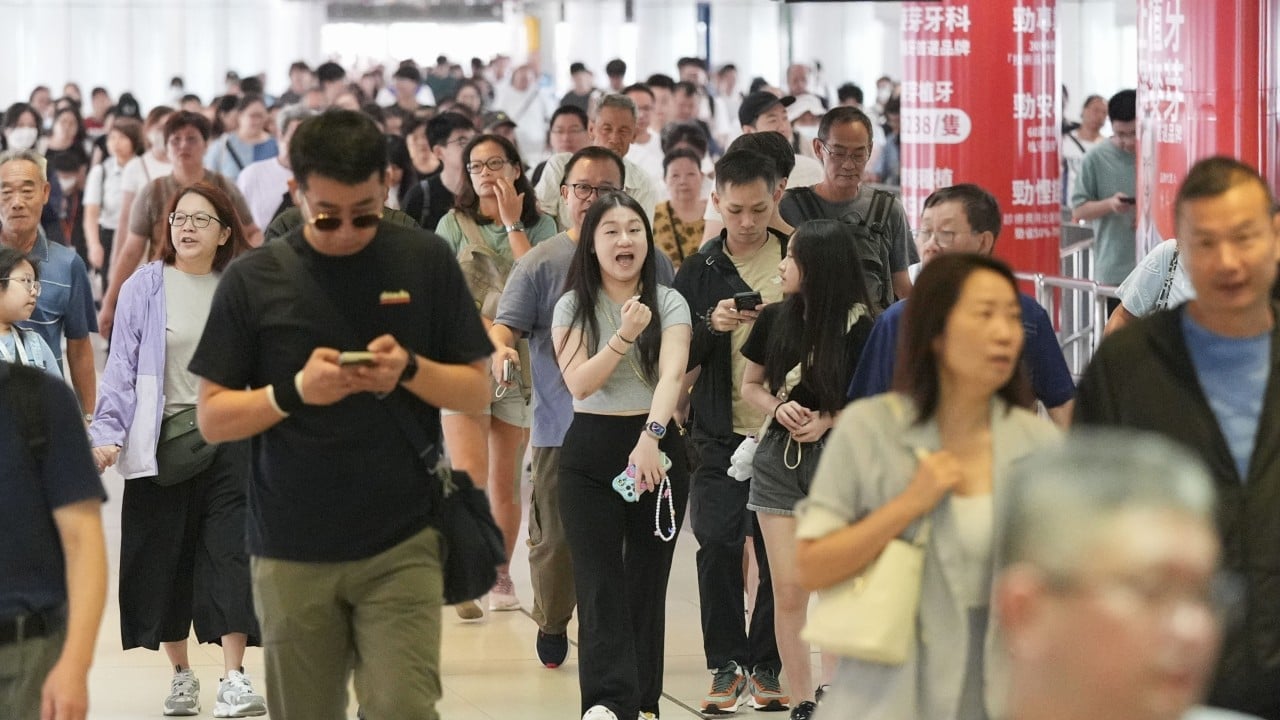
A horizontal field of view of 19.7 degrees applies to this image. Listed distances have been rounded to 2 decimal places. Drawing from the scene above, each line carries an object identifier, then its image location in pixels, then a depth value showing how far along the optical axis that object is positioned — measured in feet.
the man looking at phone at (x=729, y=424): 40.27
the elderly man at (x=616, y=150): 55.15
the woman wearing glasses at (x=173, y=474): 39.78
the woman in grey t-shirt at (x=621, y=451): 36.86
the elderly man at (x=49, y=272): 42.71
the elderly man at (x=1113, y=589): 11.71
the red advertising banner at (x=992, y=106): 64.78
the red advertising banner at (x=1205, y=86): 54.97
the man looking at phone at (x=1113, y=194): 71.92
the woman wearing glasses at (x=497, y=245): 47.92
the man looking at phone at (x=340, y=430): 25.36
